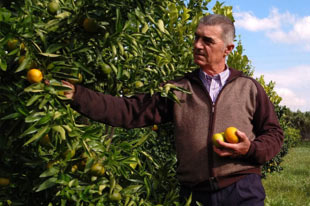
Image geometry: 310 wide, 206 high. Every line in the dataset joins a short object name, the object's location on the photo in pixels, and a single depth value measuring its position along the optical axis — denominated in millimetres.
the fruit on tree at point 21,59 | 1808
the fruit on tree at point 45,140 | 1924
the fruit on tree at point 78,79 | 1938
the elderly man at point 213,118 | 2256
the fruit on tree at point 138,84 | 2605
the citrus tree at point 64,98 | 1748
